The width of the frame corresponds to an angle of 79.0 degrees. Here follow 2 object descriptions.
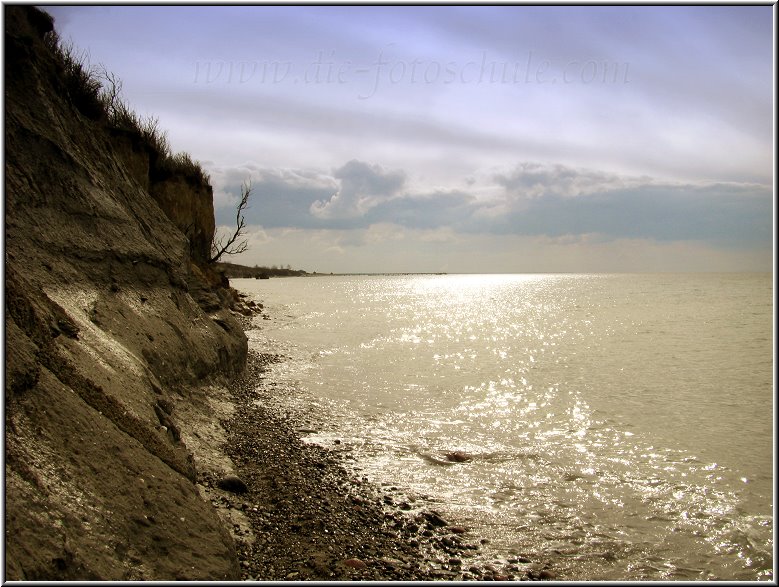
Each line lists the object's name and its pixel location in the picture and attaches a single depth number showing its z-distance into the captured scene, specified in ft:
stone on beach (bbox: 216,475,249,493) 19.49
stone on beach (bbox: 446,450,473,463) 26.25
